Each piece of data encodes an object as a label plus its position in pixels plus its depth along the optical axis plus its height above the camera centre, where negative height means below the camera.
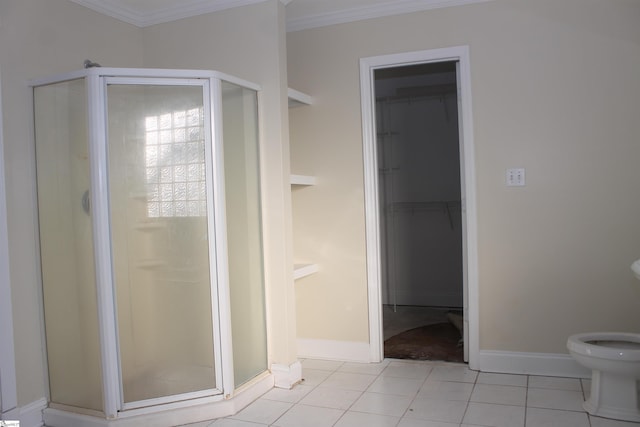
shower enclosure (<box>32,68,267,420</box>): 2.61 -0.19
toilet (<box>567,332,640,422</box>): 2.47 -0.93
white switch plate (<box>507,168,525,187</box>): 3.20 +0.05
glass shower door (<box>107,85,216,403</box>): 2.65 -0.20
